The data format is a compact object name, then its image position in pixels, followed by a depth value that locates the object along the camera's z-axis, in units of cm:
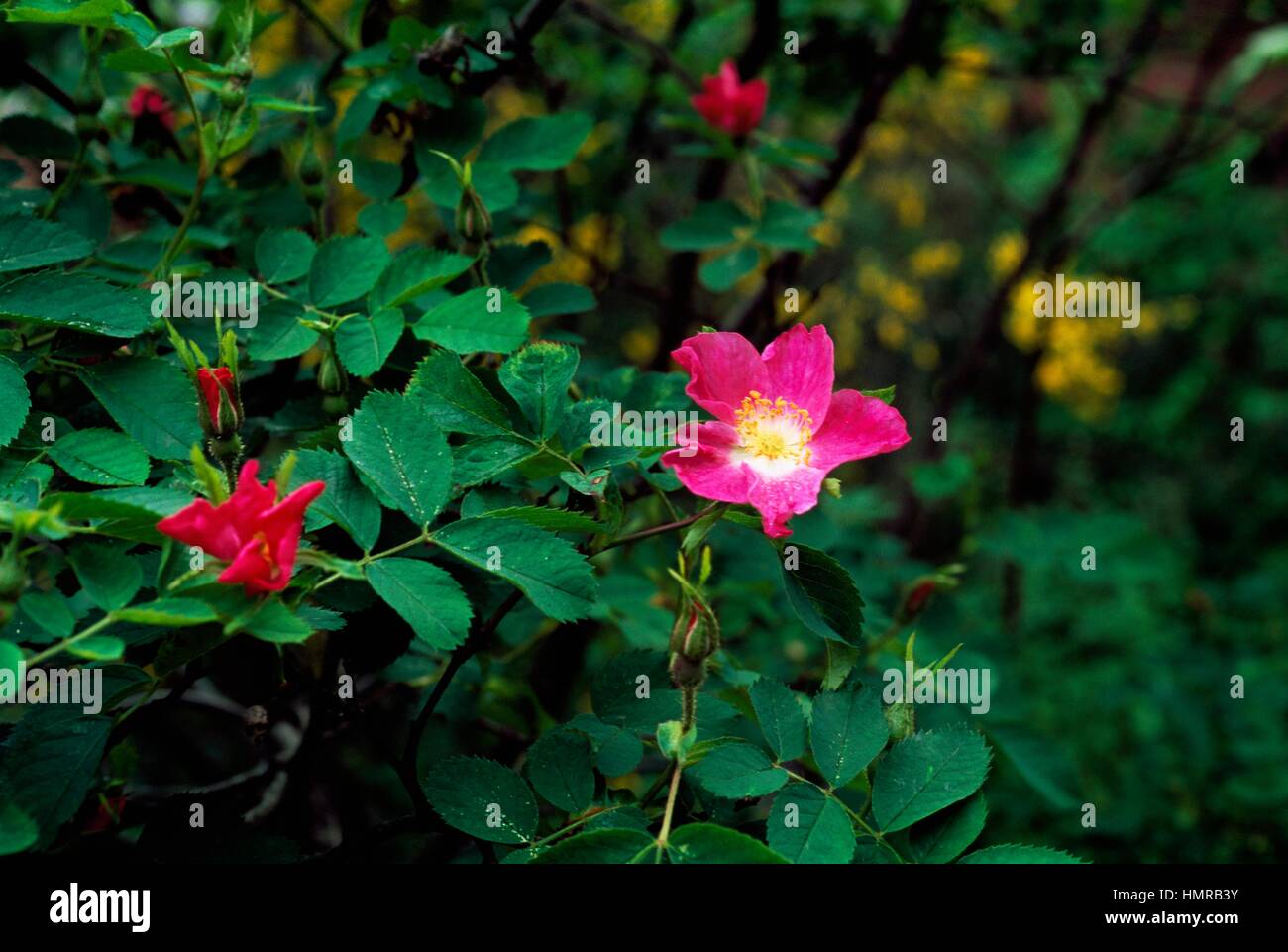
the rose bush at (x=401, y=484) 76
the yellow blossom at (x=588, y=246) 216
